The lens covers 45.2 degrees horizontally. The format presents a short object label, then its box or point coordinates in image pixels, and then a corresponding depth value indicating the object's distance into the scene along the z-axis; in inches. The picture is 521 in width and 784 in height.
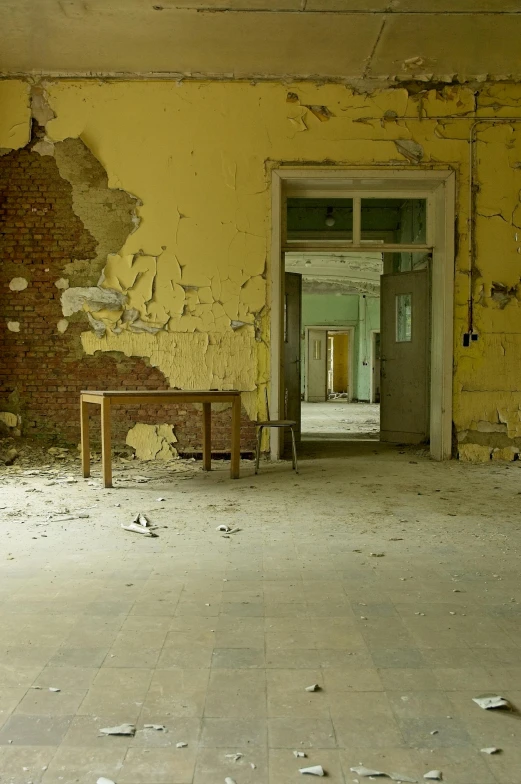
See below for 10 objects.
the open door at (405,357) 280.4
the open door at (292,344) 276.7
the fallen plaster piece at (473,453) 240.8
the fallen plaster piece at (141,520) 144.3
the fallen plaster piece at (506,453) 241.3
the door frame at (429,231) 236.2
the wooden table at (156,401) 184.4
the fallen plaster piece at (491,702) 66.0
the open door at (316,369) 721.0
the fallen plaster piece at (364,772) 55.3
